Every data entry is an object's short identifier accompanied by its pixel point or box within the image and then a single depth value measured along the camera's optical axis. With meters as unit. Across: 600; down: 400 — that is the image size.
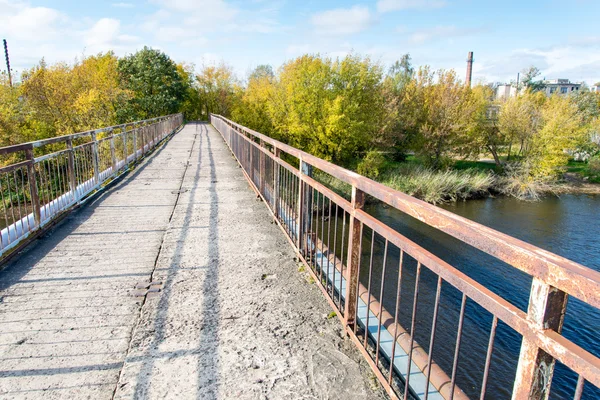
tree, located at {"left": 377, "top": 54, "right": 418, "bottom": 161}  31.44
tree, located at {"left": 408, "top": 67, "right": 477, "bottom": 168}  30.03
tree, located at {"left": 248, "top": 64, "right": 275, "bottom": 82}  105.54
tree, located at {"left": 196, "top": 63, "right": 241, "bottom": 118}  65.06
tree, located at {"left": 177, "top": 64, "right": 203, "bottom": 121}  64.38
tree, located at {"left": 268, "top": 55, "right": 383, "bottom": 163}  30.25
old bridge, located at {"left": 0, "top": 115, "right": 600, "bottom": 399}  1.36
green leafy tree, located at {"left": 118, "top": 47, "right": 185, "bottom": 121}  52.38
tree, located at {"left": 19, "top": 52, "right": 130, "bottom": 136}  30.50
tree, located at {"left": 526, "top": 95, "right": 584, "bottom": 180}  27.97
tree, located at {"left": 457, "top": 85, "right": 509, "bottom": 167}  30.80
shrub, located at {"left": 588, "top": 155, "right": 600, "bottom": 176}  32.06
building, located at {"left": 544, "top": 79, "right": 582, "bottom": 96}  99.44
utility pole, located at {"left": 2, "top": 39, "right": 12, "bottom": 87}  40.34
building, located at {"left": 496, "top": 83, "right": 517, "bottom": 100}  92.81
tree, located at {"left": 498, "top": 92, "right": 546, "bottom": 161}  29.92
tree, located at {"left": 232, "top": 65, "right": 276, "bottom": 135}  37.54
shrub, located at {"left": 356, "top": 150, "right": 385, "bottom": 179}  28.77
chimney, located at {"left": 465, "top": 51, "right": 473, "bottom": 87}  67.12
